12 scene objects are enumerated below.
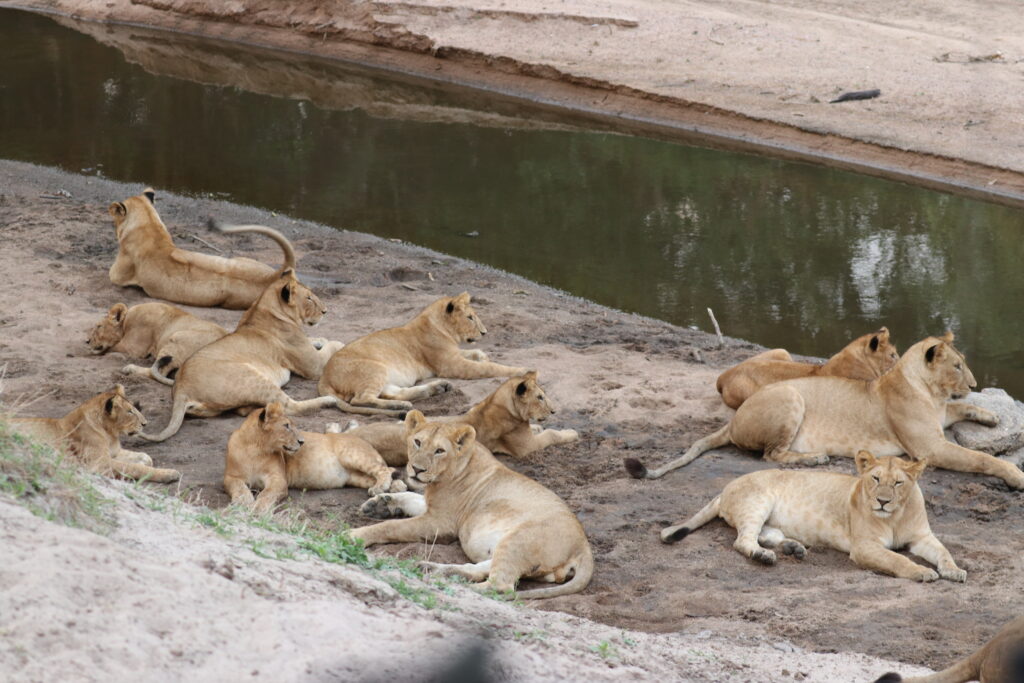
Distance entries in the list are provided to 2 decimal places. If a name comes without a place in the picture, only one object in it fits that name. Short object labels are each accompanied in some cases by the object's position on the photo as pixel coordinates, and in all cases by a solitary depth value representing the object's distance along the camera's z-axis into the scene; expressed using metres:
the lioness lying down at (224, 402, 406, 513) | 14.09
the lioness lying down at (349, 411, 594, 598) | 12.57
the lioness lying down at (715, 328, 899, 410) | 17.25
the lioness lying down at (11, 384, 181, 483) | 13.99
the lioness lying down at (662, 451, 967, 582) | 13.24
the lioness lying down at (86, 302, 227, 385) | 18.27
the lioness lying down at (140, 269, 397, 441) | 16.62
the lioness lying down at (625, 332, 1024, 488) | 16.03
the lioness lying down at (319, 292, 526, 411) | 17.83
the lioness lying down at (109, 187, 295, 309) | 21.56
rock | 16.50
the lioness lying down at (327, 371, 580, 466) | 15.30
